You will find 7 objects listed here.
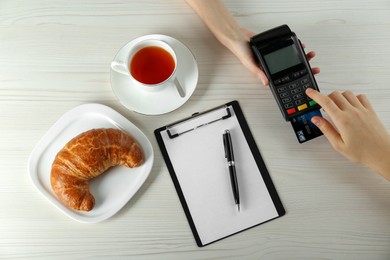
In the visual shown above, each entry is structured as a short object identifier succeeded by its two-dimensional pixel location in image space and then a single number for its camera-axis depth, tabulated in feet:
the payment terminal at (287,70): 2.79
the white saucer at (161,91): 2.95
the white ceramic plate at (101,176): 2.81
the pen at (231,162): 2.82
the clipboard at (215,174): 2.81
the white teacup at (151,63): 2.86
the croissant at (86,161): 2.72
